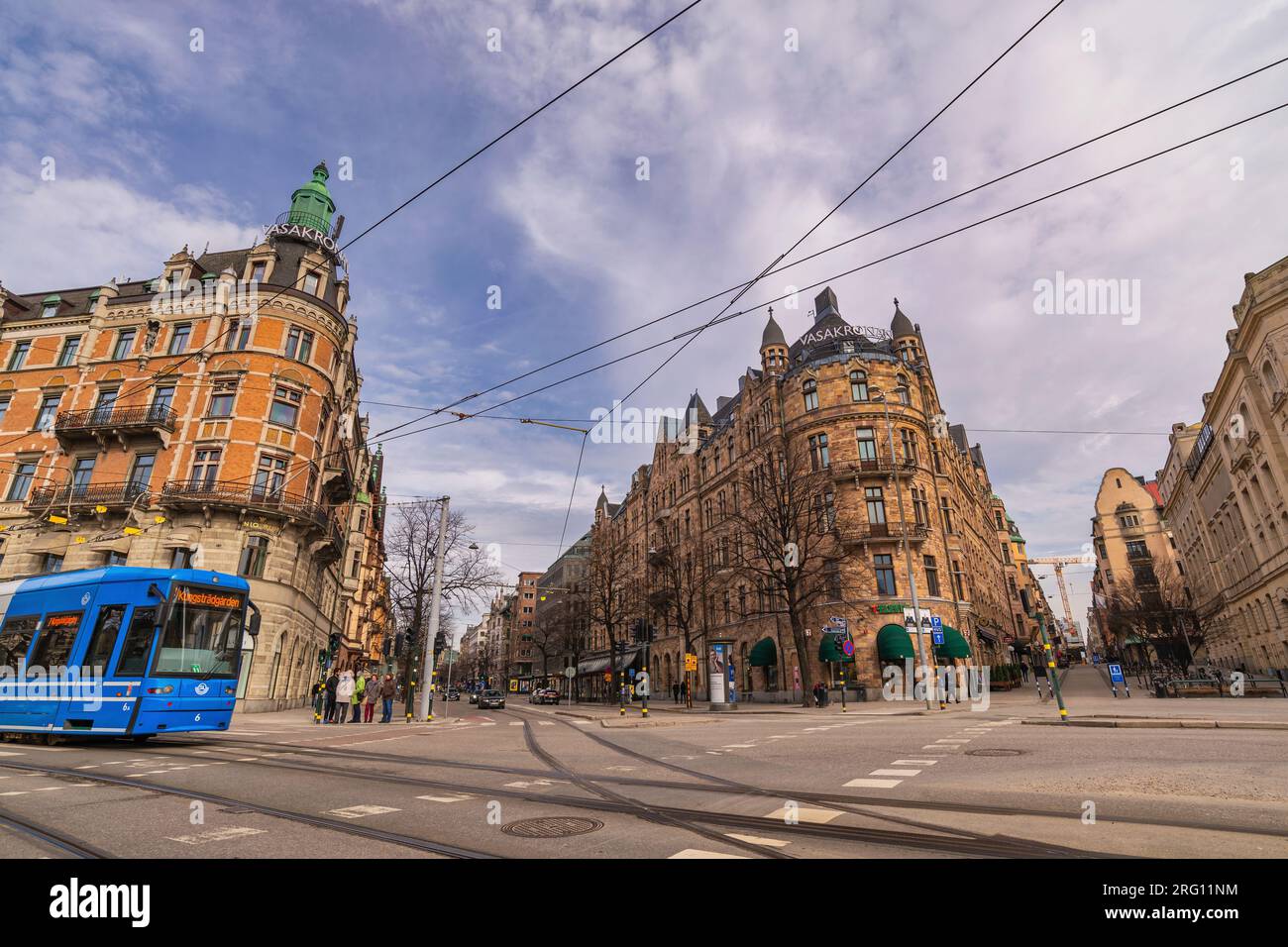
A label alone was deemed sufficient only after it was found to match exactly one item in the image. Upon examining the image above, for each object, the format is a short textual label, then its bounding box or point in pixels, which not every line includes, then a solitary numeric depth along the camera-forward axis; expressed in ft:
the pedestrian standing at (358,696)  81.05
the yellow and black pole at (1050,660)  54.88
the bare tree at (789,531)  101.45
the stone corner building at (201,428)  96.37
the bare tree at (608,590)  146.51
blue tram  40.88
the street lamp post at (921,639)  92.49
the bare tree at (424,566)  121.70
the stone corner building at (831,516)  112.06
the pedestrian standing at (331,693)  77.36
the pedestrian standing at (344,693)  75.97
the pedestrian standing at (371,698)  78.18
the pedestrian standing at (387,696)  76.84
